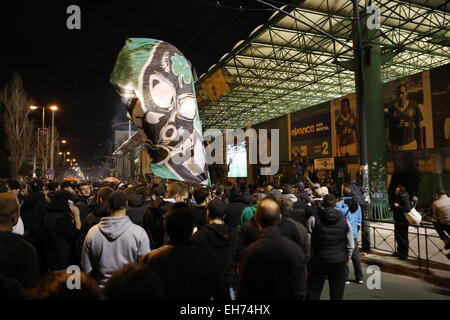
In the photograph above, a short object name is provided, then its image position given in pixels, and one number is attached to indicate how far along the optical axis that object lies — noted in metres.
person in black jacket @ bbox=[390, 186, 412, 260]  8.43
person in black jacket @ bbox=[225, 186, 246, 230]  6.11
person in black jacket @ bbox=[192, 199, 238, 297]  3.63
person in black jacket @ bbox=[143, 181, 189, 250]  5.44
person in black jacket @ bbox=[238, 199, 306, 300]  2.83
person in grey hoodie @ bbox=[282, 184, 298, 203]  7.31
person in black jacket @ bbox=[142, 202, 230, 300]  2.36
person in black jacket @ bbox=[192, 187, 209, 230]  5.08
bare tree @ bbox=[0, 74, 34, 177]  31.52
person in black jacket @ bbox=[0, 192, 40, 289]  2.62
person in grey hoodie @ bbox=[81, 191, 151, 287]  3.34
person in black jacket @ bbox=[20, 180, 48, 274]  5.02
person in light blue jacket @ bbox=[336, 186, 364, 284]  6.39
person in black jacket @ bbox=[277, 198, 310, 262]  4.17
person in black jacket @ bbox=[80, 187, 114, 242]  4.96
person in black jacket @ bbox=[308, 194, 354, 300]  4.50
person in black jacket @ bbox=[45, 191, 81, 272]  4.69
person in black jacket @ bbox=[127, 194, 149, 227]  5.57
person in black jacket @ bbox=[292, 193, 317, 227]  5.93
